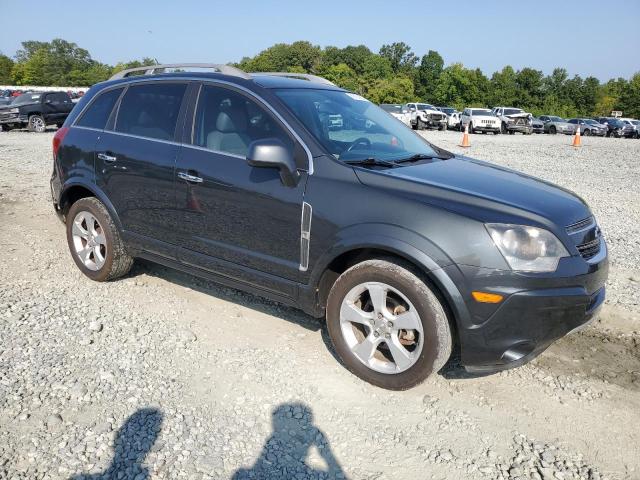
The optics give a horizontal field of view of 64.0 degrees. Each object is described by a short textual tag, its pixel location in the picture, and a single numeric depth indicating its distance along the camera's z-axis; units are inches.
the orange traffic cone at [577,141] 867.9
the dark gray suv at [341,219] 110.3
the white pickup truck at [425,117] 1258.0
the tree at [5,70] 4082.2
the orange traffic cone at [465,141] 753.0
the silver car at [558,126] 1501.5
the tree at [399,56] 4793.3
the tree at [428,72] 3737.7
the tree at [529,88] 2906.0
